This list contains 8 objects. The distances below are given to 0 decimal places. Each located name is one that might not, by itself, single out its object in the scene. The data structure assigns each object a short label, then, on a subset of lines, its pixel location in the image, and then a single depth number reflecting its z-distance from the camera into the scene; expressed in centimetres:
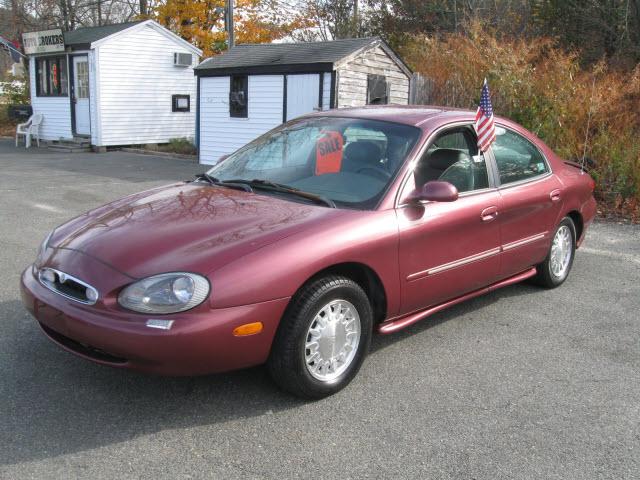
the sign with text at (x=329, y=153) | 408
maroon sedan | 296
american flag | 454
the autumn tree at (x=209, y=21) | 2495
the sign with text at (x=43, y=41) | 1847
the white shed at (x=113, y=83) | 1800
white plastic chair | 1925
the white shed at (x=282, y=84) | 1309
